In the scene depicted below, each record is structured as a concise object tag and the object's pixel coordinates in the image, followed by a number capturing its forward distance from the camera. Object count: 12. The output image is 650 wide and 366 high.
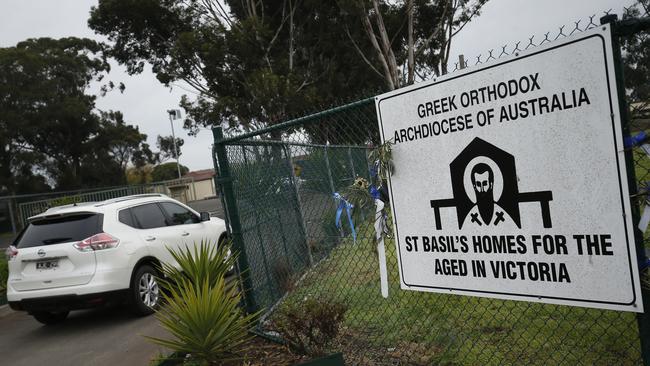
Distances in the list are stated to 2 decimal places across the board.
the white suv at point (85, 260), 6.27
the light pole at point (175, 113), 44.16
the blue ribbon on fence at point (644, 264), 2.39
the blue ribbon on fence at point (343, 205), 3.90
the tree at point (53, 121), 29.36
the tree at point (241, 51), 19.55
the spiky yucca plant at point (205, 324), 3.95
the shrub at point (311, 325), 3.88
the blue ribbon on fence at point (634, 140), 2.31
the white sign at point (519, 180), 2.38
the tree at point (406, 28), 18.16
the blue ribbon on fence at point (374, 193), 3.41
